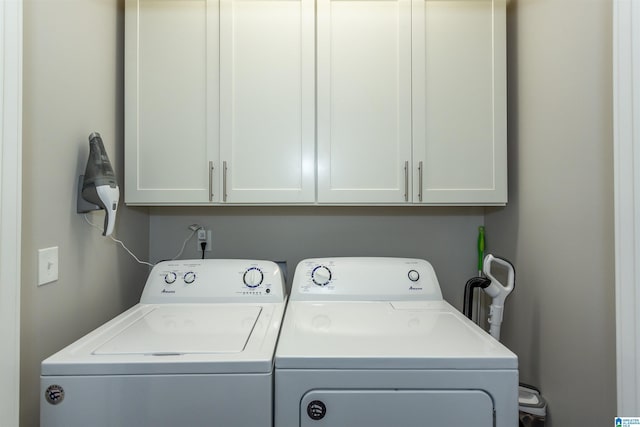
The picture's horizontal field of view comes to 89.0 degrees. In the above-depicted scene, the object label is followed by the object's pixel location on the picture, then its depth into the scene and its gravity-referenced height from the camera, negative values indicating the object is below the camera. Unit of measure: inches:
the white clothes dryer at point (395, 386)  34.8 -18.6
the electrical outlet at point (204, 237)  71.7 -5.2
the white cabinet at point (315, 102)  57.7 +19.9
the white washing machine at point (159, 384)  33.4 -17.6
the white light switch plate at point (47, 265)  40.6 -6.6
